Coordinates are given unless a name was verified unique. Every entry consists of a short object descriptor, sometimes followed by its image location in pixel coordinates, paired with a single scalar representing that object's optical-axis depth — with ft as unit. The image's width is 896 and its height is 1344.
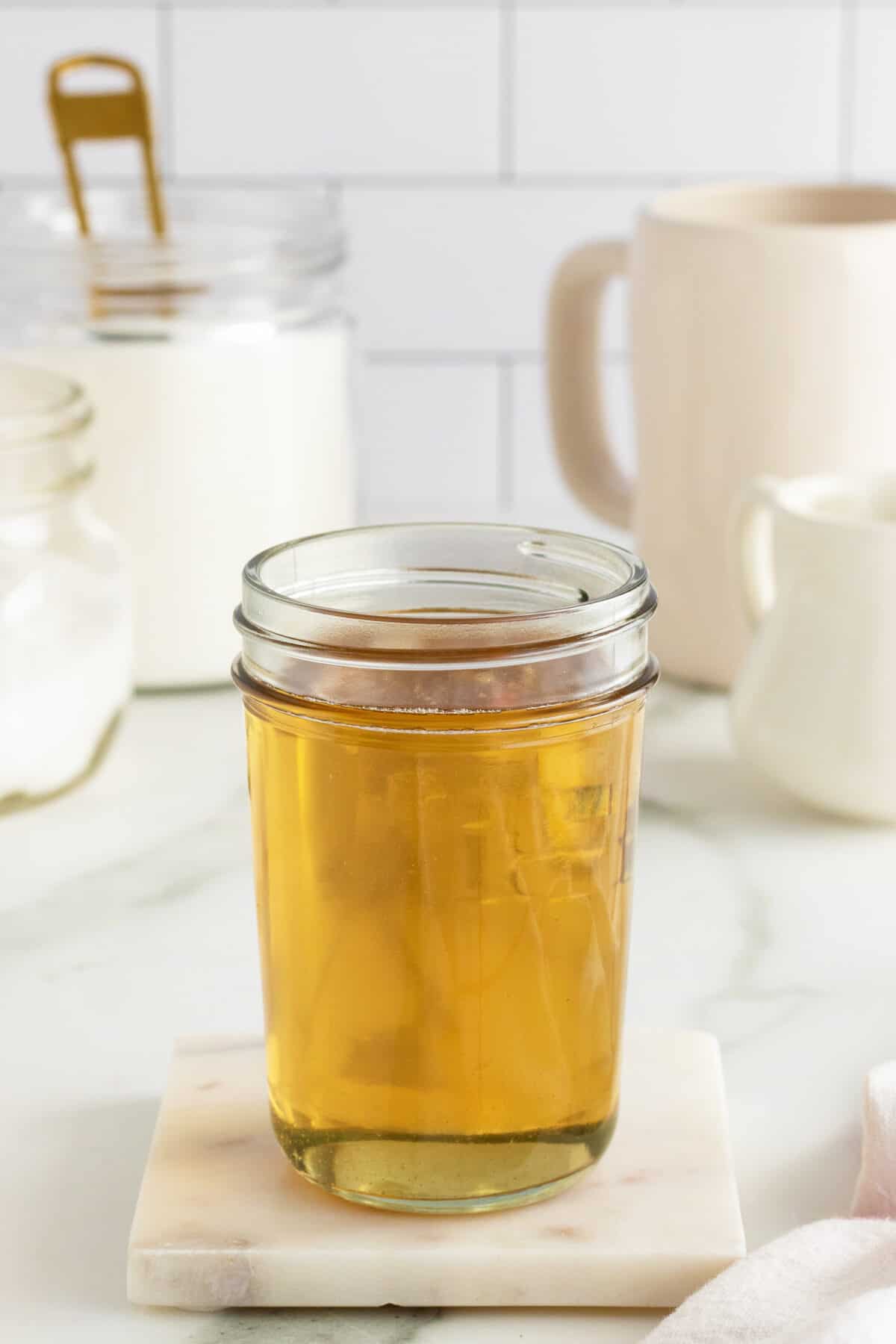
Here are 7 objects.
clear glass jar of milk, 2.70
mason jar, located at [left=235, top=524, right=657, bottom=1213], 1.97
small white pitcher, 2.46
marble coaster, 1.99
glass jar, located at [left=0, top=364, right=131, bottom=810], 2.53
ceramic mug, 2.65
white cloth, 1.89
